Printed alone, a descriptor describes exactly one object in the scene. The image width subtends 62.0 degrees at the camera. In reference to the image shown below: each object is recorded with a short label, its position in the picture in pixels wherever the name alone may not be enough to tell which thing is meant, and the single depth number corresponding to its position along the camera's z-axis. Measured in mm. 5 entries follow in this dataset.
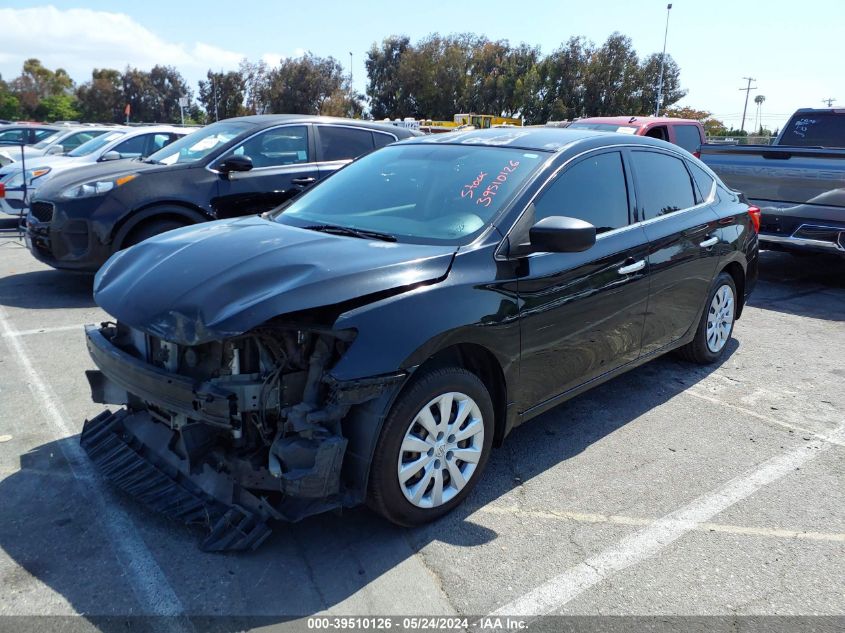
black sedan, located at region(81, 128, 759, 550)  2861
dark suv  6918
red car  11125
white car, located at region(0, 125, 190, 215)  11469
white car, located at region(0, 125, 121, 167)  15516
